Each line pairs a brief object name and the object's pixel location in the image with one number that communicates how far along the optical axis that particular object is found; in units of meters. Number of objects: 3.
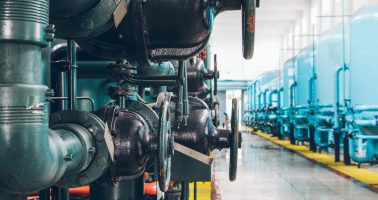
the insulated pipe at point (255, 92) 17.08
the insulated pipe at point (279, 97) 11.41
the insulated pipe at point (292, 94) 9.09
